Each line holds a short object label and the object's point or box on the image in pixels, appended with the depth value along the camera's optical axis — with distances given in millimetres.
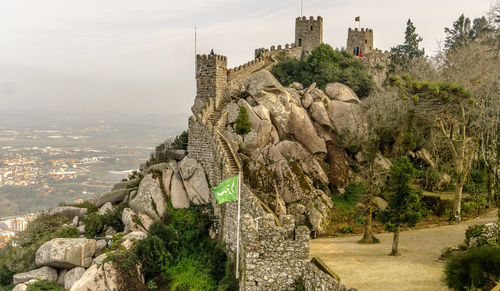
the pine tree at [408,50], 41875
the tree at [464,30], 44000
